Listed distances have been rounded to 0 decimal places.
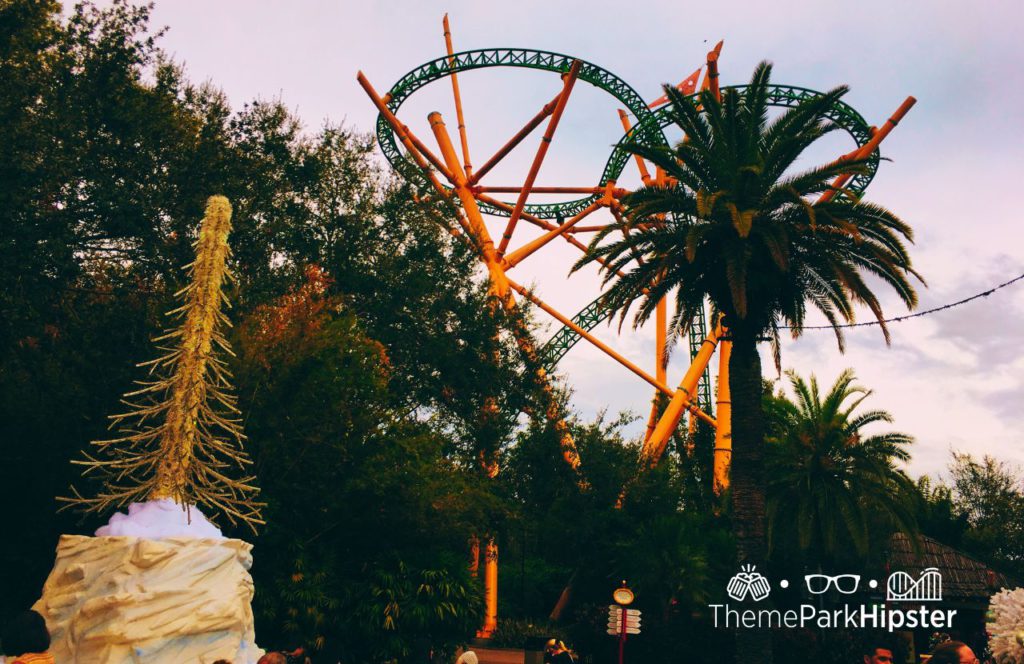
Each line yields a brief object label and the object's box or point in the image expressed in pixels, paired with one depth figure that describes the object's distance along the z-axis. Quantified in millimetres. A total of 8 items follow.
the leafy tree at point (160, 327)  15469
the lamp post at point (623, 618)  17906
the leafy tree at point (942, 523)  34500
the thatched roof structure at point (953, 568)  27750
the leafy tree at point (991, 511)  37688
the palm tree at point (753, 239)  16062
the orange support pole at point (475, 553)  18934
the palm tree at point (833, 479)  23641
